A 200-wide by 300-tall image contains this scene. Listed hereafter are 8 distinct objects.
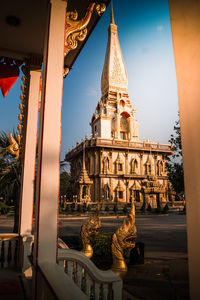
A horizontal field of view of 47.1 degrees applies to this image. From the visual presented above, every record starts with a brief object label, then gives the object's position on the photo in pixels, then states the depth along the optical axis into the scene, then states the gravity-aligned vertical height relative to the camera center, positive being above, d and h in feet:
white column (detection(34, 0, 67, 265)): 7.22 +1.81
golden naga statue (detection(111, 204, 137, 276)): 9.73 -2.16
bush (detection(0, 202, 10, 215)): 71.10 -4.83
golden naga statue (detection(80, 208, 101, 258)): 12.60 -2.12
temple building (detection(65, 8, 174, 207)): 102.78 +19.06
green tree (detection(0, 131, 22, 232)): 26.94 +2.56
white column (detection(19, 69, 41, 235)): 14.79 +1.22
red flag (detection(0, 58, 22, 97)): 17.17 +8.91
